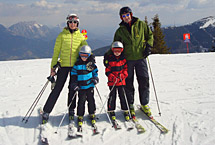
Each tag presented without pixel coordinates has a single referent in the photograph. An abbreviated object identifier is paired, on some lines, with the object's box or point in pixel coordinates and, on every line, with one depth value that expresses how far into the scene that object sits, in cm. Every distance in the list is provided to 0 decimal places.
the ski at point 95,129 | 364
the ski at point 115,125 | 377
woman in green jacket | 387
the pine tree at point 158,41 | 3099
